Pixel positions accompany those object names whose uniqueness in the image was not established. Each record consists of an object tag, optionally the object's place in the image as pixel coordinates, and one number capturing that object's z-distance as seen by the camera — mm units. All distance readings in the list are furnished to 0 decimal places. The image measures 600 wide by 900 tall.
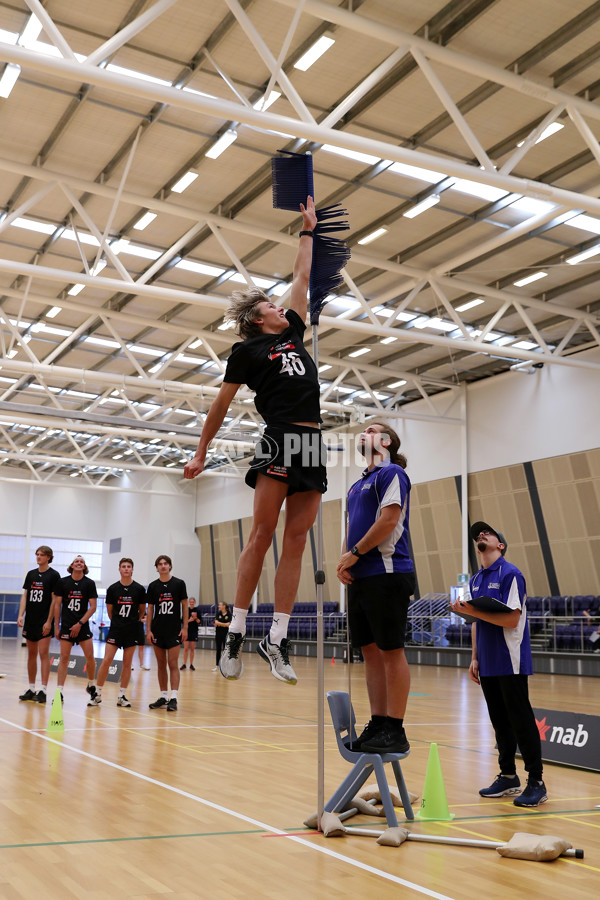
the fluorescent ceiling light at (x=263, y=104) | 9977
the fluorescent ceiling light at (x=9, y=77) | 12625
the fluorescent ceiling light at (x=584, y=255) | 17953
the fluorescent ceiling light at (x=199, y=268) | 19344
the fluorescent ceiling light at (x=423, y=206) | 15781
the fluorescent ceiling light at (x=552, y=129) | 13320
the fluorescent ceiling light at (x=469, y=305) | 21000
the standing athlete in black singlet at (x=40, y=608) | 11836
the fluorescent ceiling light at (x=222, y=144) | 13989
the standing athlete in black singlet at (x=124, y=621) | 12023
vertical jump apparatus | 4672
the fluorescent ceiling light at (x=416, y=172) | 14828
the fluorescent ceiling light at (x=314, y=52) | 11773
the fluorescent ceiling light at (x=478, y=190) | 15305
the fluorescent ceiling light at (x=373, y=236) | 17109
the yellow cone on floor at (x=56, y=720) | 9443
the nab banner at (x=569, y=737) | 7539
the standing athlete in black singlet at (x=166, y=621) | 11531
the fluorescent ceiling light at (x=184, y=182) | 15358
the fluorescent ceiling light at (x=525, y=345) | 24356
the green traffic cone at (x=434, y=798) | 5562
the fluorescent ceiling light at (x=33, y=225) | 17766
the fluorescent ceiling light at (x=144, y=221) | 17156
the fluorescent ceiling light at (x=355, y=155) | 14266
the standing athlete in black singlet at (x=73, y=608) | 11922
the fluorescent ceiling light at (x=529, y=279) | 19328
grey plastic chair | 5090
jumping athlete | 3785
